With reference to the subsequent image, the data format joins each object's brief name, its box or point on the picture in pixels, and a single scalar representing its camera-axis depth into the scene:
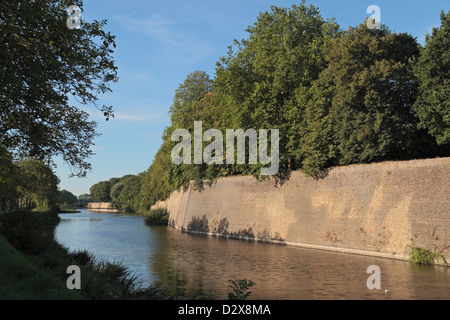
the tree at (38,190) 45.47
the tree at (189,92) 58.78
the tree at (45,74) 11.48
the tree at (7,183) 18.38
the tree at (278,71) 32.91
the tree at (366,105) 25.23
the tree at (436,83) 22.84
